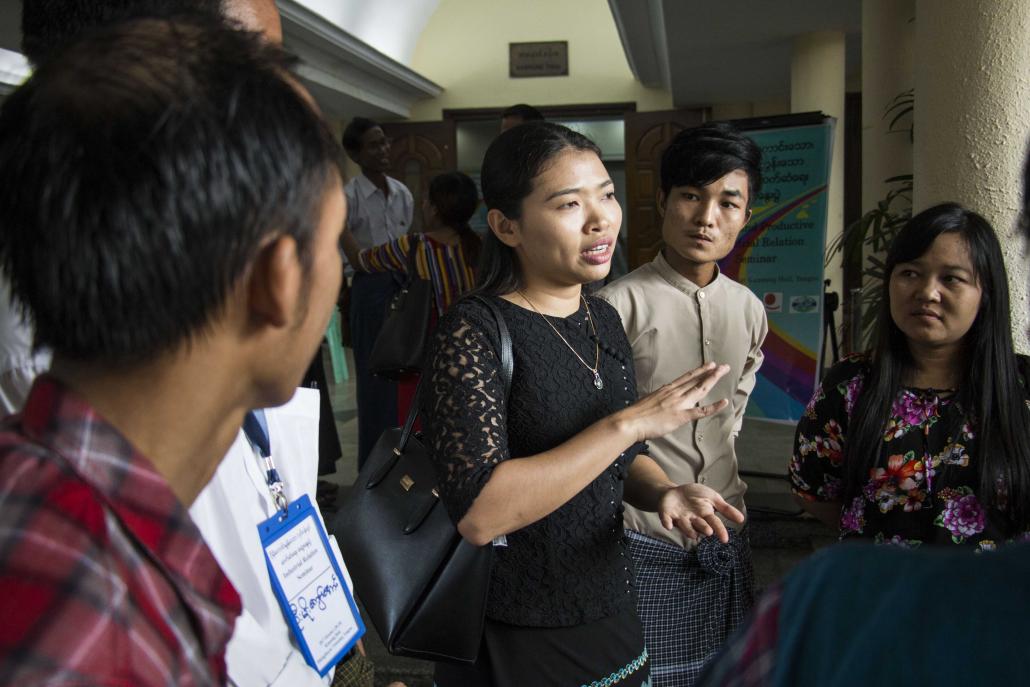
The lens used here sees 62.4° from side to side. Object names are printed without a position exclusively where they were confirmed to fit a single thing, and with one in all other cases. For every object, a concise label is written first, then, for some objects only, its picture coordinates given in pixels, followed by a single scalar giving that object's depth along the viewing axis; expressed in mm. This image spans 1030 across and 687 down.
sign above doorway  11414
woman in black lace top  1297
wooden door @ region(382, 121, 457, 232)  11359
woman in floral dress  1684
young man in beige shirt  1904
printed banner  3943
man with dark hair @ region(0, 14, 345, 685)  503
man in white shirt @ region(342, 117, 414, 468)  4074
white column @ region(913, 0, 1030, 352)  2523
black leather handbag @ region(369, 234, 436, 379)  3357
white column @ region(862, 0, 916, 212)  5246
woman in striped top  3535
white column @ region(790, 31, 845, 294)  7488
